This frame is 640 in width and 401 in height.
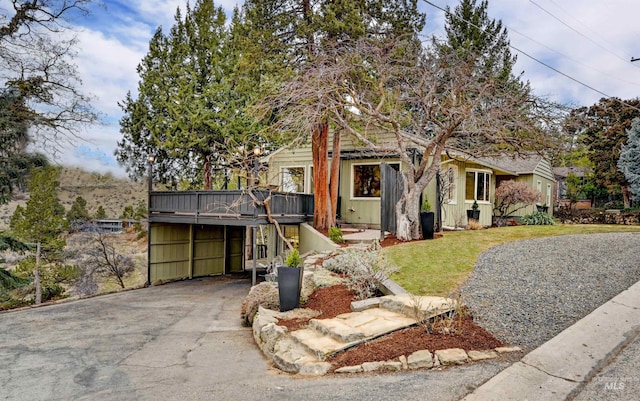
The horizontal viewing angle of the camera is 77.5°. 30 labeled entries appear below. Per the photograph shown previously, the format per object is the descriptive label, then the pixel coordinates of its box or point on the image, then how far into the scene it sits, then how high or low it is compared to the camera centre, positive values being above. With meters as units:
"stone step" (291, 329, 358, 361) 4.42 -1.64
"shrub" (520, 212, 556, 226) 14.13 -0.31
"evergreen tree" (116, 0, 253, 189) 16.42 +4.46
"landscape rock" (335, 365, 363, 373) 4.02 -1.65
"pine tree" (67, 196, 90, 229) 21.45 -0.88
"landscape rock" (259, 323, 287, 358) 5.17 -1.76
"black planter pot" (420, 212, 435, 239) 10.62 -0.43
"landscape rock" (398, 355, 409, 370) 3.97 -1.56
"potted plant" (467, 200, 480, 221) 15.70 -0.15
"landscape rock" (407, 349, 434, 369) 3.96 -1.53
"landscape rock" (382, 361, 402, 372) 3.97 -1.59
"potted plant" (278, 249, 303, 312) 6.55 -1.35
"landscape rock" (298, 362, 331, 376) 4.12 -1.71
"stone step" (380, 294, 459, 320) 4.96 -1.27
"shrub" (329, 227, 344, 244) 11.50 -0.88
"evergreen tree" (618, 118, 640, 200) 18.05 +2.53
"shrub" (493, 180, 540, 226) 16.48 +0.67
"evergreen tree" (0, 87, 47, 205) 9.52 +1.27
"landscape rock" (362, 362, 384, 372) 4.01 -1.61
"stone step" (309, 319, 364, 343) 4.60 -1.52
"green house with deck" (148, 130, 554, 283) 12.55 -0.13
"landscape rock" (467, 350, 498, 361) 4.00 -1.48
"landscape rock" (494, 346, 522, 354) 4.12 -1.45
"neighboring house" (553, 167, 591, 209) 28.45 +2.43
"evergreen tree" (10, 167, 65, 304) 16.84 -1.15
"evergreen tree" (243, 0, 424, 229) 11.75 +5.52
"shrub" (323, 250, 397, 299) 6.53 -1.13
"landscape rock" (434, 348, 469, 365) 3.97 -1.49
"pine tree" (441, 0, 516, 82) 23.47 +10.67
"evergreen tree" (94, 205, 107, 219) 25.57 -0.90
